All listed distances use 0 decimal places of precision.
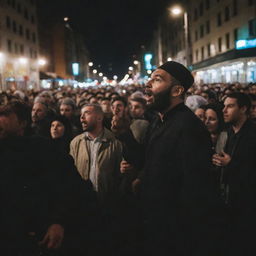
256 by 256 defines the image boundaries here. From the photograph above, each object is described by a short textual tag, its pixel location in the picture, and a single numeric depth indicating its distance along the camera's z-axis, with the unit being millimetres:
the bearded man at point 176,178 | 2787
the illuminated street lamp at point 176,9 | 24192
